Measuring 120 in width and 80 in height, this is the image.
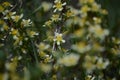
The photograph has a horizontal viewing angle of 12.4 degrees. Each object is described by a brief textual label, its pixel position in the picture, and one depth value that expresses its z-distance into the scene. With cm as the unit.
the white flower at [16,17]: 272
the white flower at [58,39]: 279
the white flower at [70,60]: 194
